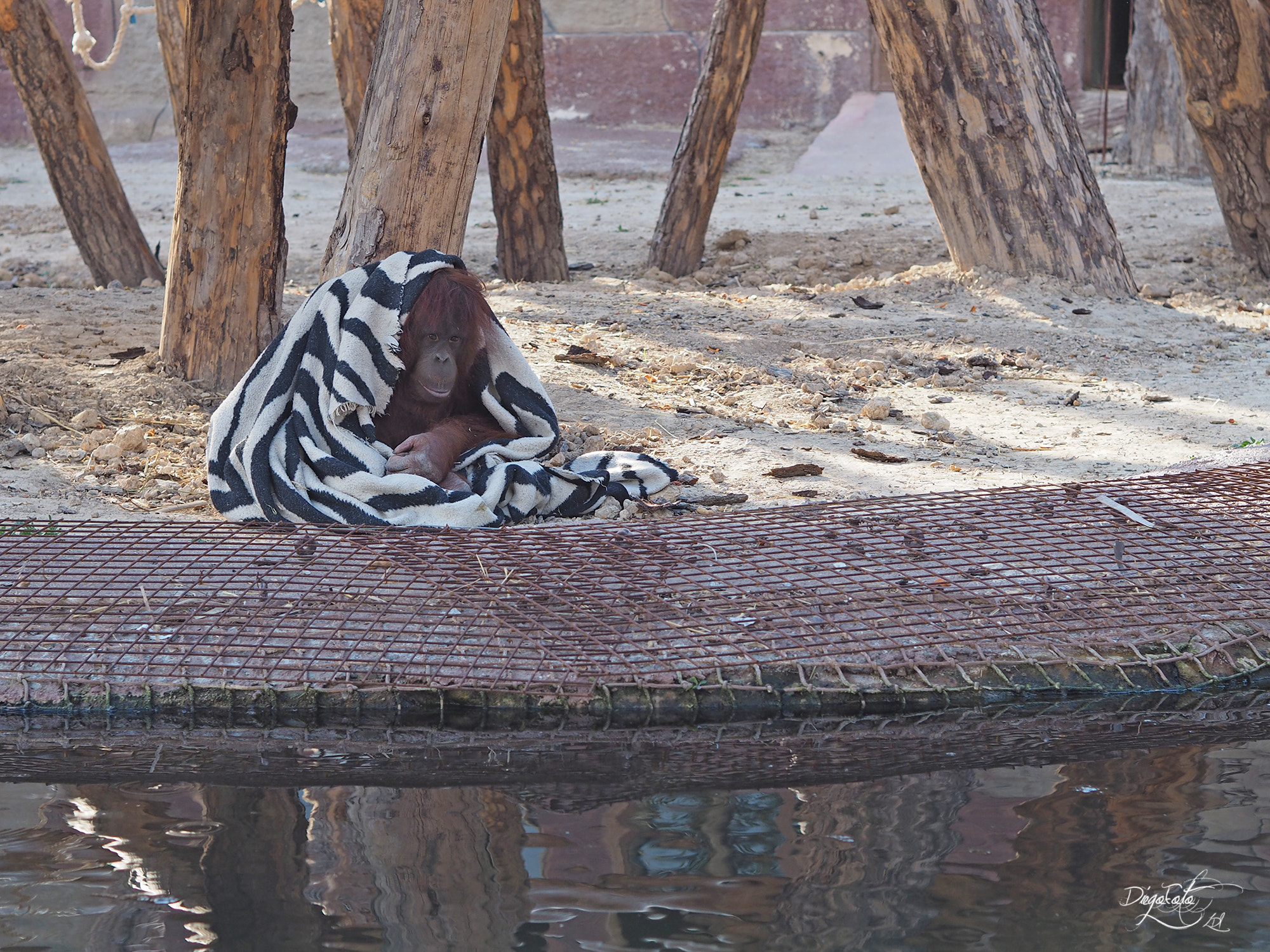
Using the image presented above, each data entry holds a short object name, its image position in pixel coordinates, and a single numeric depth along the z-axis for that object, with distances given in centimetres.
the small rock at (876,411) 959
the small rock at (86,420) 939
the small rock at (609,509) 786
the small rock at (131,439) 893
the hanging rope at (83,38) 1435
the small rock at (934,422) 930
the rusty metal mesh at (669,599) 565
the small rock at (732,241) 1636
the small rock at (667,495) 809
